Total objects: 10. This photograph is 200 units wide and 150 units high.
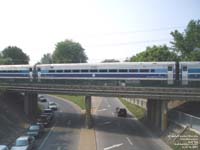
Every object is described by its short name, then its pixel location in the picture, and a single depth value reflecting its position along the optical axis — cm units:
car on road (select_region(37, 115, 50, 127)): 5459
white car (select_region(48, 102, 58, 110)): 7784
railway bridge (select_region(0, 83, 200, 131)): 4597
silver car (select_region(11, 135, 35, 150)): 3606
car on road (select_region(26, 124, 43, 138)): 4519
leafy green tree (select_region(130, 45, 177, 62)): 9212
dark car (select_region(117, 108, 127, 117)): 6769
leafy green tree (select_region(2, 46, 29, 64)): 13619
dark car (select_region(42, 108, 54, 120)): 6129
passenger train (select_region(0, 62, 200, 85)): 5219
